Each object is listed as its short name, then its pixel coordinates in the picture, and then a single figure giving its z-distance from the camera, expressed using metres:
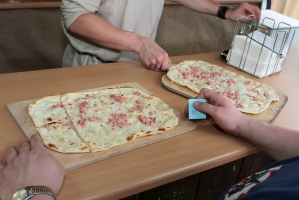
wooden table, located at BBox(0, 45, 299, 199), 0.81
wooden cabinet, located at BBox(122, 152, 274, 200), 1.11
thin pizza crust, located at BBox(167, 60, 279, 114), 1.29
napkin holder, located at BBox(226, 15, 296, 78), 1.54
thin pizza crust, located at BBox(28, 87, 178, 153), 0.94
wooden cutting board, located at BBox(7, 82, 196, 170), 0.86
